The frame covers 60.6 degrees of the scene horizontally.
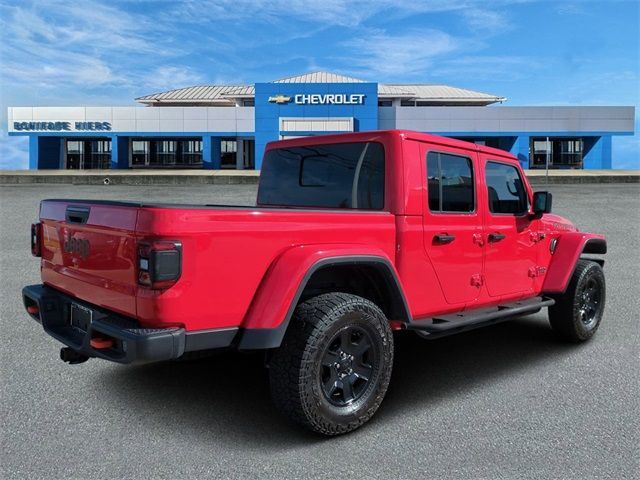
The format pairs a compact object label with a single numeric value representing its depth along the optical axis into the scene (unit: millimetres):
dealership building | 46031
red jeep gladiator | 3012
